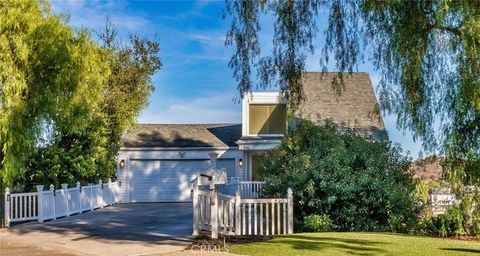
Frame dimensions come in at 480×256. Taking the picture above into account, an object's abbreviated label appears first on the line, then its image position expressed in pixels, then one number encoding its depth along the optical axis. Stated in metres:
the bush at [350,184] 14.53
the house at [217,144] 26.52
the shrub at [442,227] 12.97
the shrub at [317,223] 13.92
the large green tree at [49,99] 17.61
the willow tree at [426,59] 7.73
